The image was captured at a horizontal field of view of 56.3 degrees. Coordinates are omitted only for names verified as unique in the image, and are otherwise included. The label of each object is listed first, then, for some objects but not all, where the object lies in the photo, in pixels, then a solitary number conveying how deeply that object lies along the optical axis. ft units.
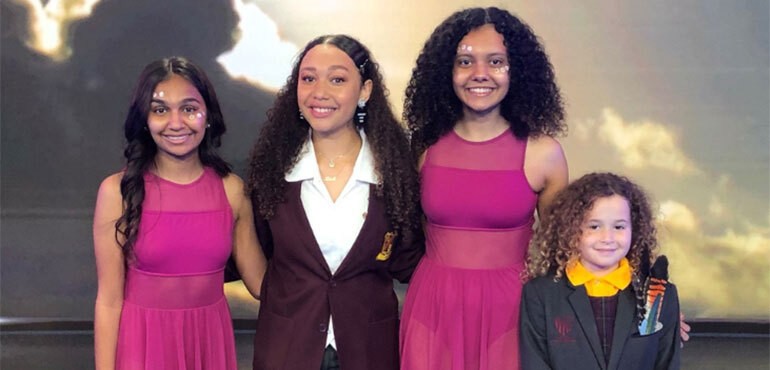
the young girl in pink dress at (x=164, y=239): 5.81
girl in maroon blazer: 5.78
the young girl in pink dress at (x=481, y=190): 5.96
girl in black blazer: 5.55
